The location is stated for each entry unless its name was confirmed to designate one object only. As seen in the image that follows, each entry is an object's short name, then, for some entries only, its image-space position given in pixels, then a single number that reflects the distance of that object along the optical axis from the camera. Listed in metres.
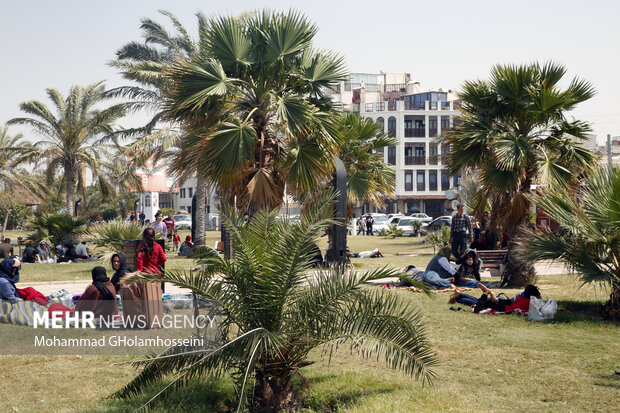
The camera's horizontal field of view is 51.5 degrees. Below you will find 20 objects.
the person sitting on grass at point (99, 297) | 9.17
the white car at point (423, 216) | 47.20
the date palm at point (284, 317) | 5.43
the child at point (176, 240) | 28.54
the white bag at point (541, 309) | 10.02
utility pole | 44.39
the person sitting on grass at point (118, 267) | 10.16
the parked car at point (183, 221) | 51.42
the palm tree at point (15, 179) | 31.69
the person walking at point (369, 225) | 42.79
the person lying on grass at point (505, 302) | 10.52
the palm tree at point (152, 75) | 27.03
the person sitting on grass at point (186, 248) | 23.52
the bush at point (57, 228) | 21.36
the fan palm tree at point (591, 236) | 9.47
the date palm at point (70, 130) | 31.48
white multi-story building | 75.12
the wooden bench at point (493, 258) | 15.62
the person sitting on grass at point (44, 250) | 20.97
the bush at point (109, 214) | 57.46
